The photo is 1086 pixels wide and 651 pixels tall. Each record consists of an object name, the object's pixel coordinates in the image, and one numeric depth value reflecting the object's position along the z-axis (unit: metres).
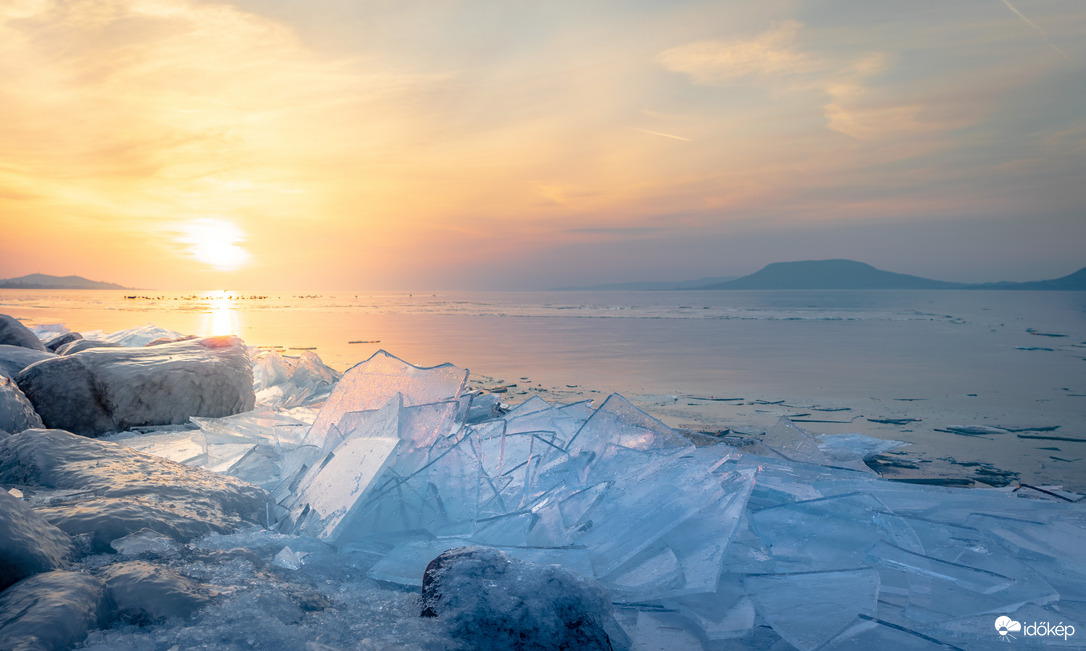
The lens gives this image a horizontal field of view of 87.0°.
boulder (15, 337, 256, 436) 3.98
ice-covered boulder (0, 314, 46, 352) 6.51
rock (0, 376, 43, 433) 3.09
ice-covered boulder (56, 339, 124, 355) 5.59
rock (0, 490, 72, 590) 1.51
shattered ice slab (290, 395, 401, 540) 2.44
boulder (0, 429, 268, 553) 1.97
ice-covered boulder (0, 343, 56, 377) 4.50
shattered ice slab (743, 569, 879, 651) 1.74
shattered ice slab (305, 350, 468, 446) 3.26
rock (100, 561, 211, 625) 1.54
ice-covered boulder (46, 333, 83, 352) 7.84
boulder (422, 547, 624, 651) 1.70
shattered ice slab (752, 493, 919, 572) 2.15
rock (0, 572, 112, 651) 1.30
